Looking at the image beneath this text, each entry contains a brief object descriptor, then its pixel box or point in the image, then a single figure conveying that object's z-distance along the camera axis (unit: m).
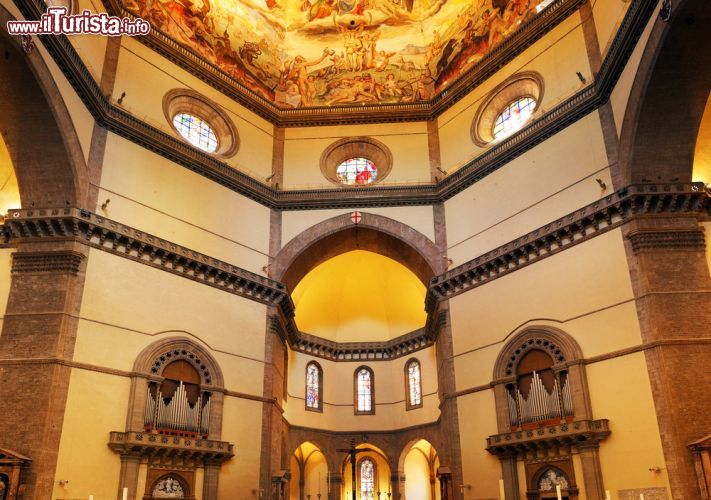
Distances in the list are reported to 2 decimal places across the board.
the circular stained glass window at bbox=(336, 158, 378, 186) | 30.09
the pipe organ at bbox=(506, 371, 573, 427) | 20.17
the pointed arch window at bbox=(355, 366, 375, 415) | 36.03
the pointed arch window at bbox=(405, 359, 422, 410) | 34.84
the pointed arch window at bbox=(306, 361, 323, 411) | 34.50
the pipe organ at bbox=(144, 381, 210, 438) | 20.69
